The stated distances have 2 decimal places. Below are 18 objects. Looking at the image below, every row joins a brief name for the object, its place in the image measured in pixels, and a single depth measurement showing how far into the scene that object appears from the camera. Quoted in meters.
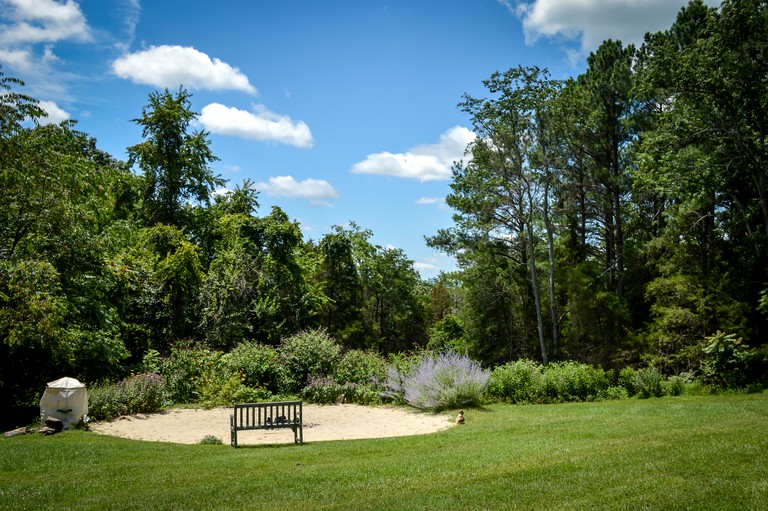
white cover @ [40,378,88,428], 10.62
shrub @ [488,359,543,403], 14.45
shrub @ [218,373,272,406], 14.72
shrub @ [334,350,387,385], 16.22
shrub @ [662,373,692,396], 14.07
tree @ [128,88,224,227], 24.36
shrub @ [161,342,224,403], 15.20
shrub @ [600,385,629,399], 14.46
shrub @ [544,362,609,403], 14.49
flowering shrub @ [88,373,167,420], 11.95
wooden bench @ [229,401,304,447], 9.52
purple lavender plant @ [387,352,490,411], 12.88
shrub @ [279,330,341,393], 16.65
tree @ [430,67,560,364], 21.69
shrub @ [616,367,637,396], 14.73
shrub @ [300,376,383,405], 15.10
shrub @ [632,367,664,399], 14.27
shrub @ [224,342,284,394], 16.34
